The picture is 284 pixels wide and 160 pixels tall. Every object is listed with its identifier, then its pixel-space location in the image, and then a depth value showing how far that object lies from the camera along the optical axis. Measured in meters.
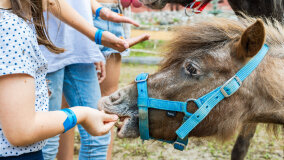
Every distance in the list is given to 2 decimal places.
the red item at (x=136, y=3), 2.82
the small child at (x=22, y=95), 1.15
